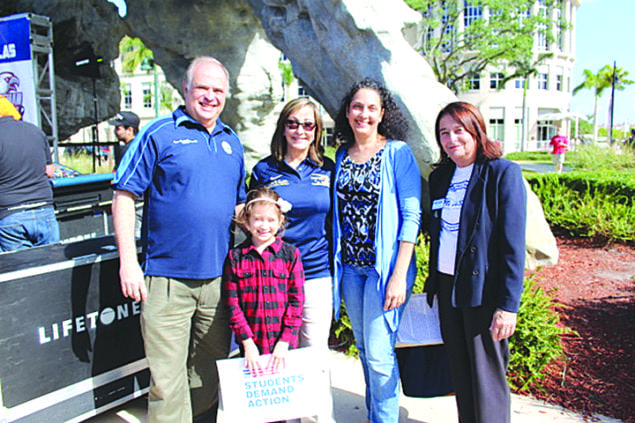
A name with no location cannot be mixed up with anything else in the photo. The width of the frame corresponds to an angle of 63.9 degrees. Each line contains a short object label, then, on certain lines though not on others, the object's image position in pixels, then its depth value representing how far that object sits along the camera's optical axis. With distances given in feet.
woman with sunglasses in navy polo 8.97
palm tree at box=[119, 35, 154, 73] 113.51
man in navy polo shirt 8.06
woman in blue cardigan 8.79
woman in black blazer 7.86
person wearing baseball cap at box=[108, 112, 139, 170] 23.99
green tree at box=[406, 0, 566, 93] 83.30
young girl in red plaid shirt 8.50
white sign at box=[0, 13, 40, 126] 29.22
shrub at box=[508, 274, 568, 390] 11.66
